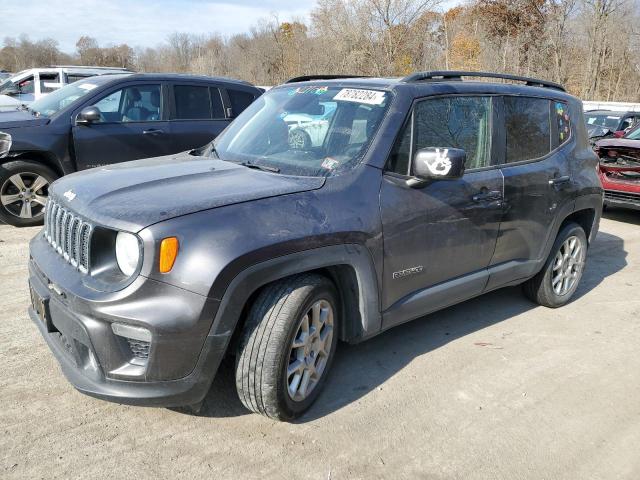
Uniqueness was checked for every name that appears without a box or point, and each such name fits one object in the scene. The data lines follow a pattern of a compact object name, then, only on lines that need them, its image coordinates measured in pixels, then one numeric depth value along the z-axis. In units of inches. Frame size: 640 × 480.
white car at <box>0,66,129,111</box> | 546.0
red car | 316.8
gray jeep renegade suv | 99.3
